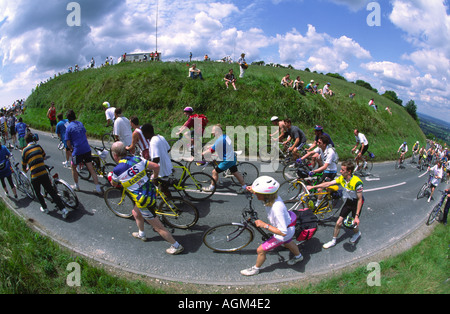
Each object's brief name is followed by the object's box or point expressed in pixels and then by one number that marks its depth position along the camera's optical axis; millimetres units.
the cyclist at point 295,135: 8695
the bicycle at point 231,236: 4623
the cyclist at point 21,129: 10297
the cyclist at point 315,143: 6679
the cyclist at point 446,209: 7566
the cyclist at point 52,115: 14486
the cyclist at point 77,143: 6254
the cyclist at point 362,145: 11023
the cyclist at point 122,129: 7305
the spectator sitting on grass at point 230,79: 18700
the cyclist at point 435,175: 9713
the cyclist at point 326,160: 6199
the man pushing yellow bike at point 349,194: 4961
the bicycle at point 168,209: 5305
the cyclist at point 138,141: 6383
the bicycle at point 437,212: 7488
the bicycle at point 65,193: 5862
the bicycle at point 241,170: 8069
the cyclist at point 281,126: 8580
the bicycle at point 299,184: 6836
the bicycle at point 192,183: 6453
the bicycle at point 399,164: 15651
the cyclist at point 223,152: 6207
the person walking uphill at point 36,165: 5375
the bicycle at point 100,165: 7534
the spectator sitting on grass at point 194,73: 19719
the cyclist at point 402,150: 15781
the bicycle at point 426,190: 9975
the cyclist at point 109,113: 9208
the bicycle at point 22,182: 6586
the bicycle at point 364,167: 12177
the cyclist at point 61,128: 8089
